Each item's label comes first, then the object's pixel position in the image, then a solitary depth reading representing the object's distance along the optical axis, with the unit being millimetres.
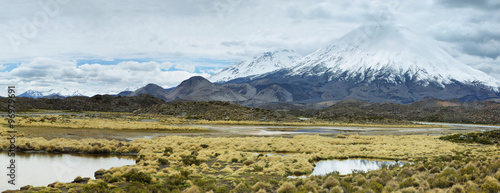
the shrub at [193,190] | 18880
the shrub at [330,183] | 21297
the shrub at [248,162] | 30395
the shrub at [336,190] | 19650
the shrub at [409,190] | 18828
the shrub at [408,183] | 20469
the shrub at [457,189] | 18700
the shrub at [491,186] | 18578
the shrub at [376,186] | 19955
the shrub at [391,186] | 19500
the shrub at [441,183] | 20734
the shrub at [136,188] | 18859
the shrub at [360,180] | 21897
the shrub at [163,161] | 29172
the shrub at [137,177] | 22031
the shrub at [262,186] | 20469
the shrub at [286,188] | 20047
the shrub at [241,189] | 20006
